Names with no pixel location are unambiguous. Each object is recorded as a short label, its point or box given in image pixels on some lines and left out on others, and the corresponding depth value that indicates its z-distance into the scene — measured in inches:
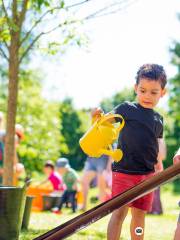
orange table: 341.1
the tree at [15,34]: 211.6
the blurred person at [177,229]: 125.7
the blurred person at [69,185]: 334.3
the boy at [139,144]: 135.8
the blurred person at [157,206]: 319.9
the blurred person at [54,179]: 392.2
